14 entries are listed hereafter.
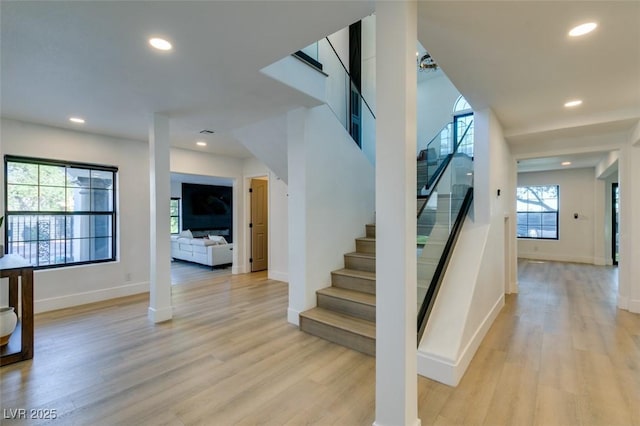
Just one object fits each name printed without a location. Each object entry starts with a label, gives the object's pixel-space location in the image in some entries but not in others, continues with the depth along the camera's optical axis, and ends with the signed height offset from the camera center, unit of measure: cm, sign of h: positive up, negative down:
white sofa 726 -95
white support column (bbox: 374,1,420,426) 161 +1
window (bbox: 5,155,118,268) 396 +6
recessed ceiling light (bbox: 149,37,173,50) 211 +126
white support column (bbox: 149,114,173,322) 358 -6
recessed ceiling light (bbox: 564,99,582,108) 322 +121
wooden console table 260 -94
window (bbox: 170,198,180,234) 1118 -3
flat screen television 1101 +23
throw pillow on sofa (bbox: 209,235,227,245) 774 -70
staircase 290 -108
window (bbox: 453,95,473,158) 377 +104
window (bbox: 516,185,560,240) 834 +1
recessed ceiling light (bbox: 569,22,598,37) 191 +122
